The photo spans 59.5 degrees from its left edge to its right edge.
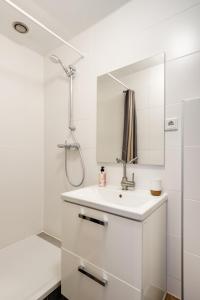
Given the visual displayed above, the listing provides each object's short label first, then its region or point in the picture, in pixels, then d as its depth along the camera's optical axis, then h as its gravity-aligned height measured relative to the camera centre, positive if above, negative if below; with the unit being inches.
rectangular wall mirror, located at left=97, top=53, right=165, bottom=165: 47.0 +10.7
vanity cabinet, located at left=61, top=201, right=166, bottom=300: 31.5 -22.0
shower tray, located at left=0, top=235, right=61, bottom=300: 46.0 -38.4
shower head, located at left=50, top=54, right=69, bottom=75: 62.0 +32.0
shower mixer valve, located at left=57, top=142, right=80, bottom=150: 65.7 +0.8
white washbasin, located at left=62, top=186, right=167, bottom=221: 32.5 -12.2
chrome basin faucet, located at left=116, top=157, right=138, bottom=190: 50.0 -9.7
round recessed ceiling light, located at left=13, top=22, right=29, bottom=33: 61.5 +43.7
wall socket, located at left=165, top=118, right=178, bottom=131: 43.8 +6.2
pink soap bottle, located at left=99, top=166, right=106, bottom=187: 55.6 -9.6
